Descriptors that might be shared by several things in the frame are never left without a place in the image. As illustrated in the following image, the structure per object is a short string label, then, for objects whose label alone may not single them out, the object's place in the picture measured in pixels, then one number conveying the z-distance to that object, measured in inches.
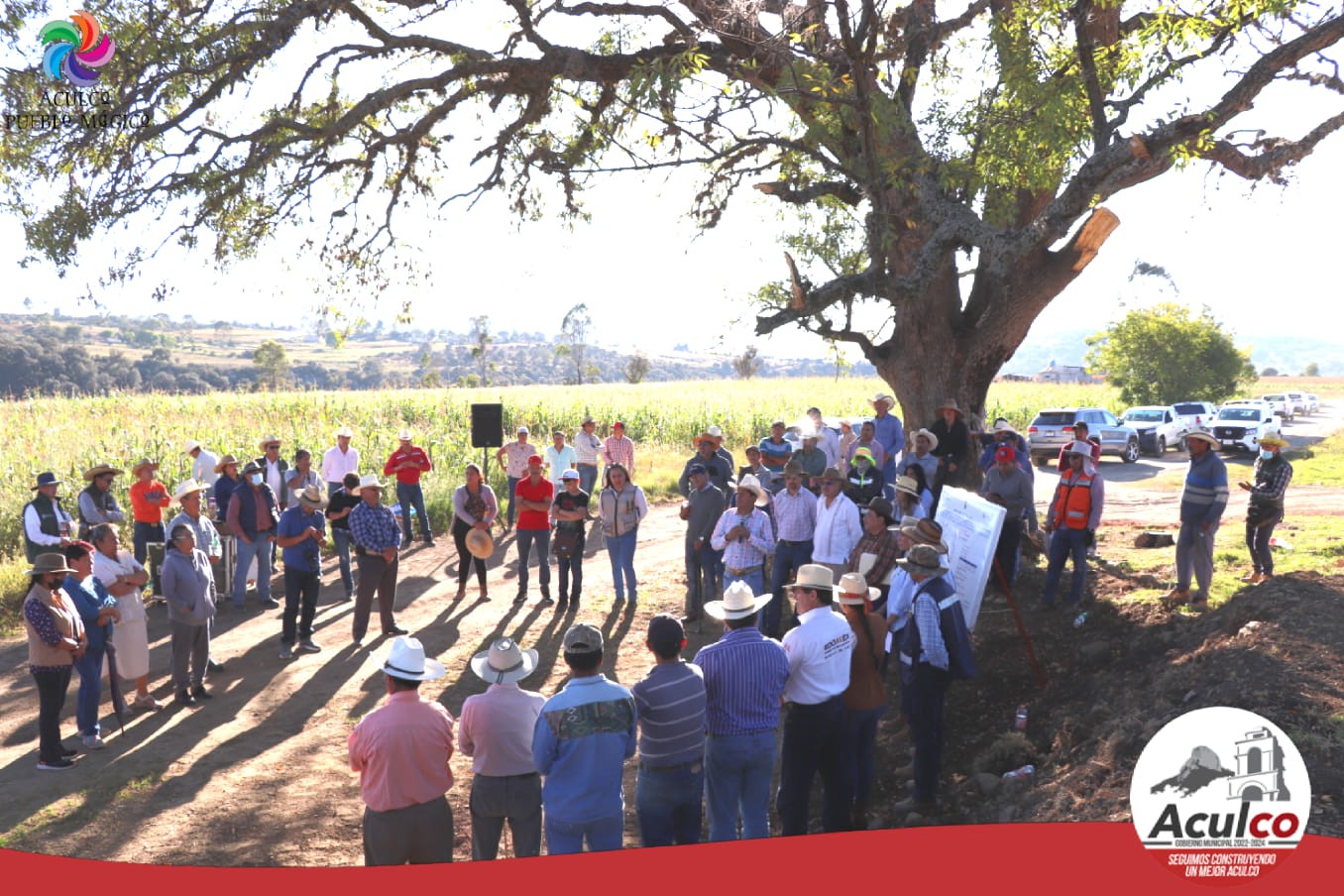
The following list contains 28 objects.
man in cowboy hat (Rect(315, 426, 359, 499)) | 585.6
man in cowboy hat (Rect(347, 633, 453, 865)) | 198.8
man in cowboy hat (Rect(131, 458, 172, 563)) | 473.7
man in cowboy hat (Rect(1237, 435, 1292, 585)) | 402.3
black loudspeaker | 680.4
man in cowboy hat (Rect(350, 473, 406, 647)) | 411.8
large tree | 406.6
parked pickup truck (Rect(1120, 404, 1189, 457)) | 1217.4
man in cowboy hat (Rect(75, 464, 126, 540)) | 439.8
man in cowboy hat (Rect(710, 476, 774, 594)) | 395.2
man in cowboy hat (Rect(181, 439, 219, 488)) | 548.4
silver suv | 1144.2
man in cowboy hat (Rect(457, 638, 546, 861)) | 208.8
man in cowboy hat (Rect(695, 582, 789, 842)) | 220.5
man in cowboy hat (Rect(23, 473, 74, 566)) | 420.2
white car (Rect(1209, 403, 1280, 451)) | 1143.5
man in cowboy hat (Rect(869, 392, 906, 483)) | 583.8
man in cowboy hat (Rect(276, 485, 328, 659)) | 410.3
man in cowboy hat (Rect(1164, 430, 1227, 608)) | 369.4
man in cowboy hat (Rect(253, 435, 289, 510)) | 535.2
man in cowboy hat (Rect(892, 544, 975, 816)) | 271.6
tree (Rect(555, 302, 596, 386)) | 4335.6
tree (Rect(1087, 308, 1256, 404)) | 1651.1
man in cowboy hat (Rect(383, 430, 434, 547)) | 570.3
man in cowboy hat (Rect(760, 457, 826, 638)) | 416.8
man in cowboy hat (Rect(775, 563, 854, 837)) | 238.8
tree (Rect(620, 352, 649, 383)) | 3818.4
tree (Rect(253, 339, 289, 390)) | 3436.5
